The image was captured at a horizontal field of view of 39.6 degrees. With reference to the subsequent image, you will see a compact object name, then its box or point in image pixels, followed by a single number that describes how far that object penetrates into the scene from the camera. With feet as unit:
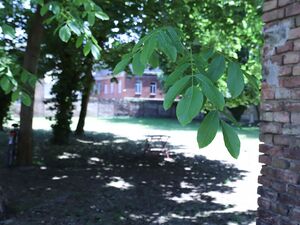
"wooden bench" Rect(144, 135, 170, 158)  44.60
